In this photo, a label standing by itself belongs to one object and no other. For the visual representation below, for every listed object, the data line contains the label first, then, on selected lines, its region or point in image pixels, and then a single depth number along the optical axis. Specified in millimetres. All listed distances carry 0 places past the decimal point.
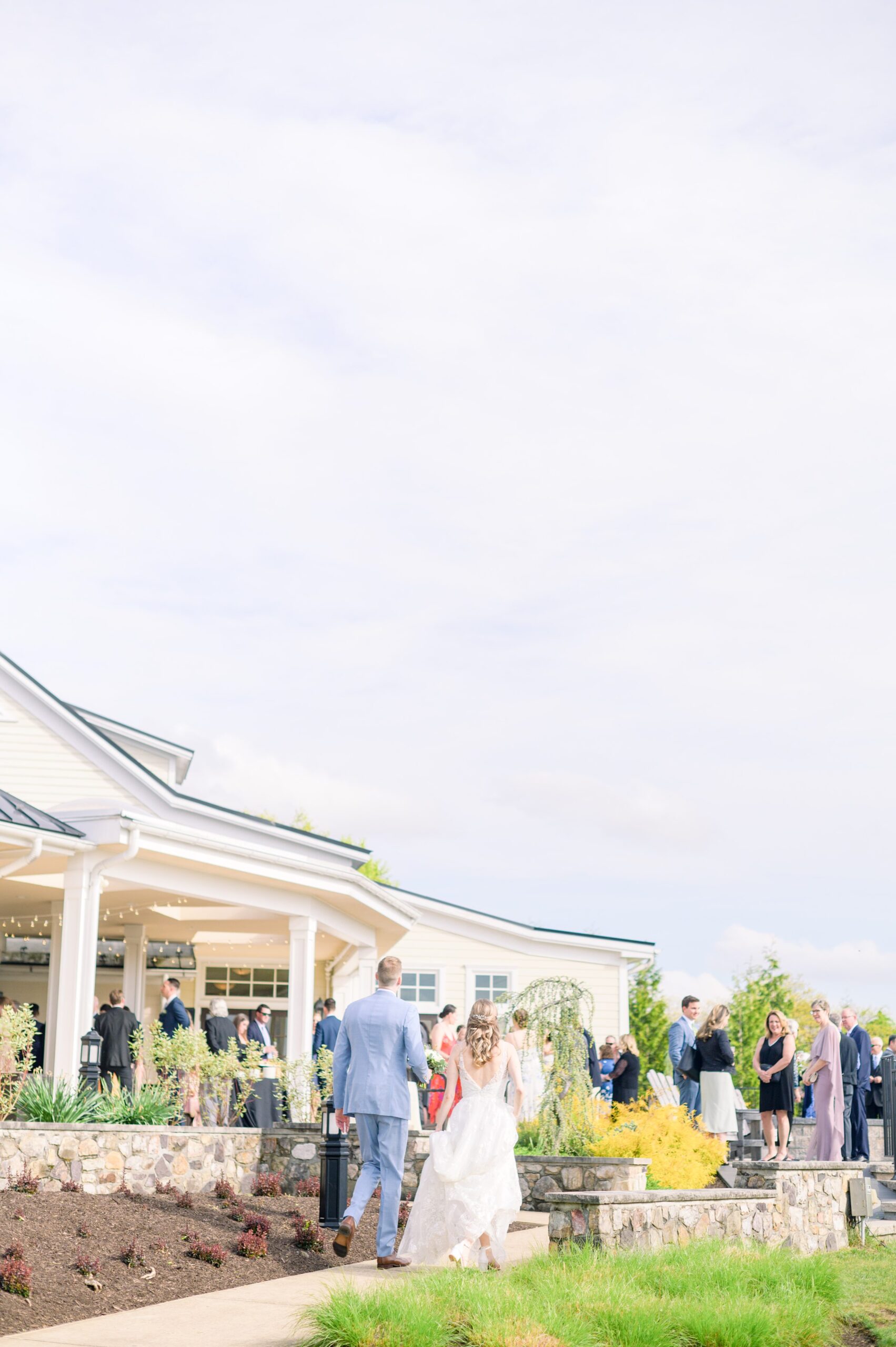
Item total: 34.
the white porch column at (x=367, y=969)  22031
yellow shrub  11758
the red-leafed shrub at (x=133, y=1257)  8562
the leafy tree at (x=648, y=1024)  34562
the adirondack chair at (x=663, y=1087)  14719
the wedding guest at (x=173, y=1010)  15641
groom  8789
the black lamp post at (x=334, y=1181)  10633
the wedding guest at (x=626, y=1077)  15930
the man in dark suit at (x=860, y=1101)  16312
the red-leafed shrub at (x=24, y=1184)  10242
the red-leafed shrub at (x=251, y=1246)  9352
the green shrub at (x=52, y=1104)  11227
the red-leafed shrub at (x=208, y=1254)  8961
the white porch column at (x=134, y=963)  21453
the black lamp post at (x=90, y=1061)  12508
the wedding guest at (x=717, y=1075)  13352
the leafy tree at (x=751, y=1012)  35844
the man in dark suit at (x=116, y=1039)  14898
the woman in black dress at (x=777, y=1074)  13266
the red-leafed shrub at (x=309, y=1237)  9914
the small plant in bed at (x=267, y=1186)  12016
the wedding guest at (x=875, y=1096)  19156
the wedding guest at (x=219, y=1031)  15523
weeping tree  12570
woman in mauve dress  14367
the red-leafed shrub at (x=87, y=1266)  8125
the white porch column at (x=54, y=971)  18453
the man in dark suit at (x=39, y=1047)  18734
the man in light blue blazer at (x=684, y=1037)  14766
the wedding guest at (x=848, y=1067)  15641
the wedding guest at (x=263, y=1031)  16750
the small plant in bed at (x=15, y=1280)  7461
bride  8562
